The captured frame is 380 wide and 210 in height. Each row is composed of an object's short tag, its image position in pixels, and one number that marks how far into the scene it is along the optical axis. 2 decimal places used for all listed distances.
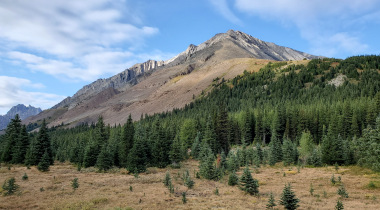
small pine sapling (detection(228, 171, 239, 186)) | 31.01
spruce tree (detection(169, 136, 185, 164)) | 49.44
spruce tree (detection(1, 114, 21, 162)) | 50.06
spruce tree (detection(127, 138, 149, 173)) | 40.28
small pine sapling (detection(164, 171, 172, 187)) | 28.60
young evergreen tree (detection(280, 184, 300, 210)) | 18.77
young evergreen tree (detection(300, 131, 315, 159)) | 60.12
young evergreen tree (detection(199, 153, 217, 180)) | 35.34
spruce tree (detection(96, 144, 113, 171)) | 41.09
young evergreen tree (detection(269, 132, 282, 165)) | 54.33
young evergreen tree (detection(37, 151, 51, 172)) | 38.24
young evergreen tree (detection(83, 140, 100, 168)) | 46.69
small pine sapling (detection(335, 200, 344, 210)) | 16.13
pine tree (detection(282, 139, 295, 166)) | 53.67
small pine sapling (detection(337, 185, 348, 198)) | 23.59
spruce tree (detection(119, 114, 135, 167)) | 47.12
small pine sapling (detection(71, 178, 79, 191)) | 24.67
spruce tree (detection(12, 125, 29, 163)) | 48.41
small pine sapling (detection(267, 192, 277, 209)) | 18.23
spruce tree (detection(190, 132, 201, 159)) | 69.19
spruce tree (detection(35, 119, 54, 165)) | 46.62
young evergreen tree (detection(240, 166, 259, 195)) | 25.23
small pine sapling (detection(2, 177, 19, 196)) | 21.85
